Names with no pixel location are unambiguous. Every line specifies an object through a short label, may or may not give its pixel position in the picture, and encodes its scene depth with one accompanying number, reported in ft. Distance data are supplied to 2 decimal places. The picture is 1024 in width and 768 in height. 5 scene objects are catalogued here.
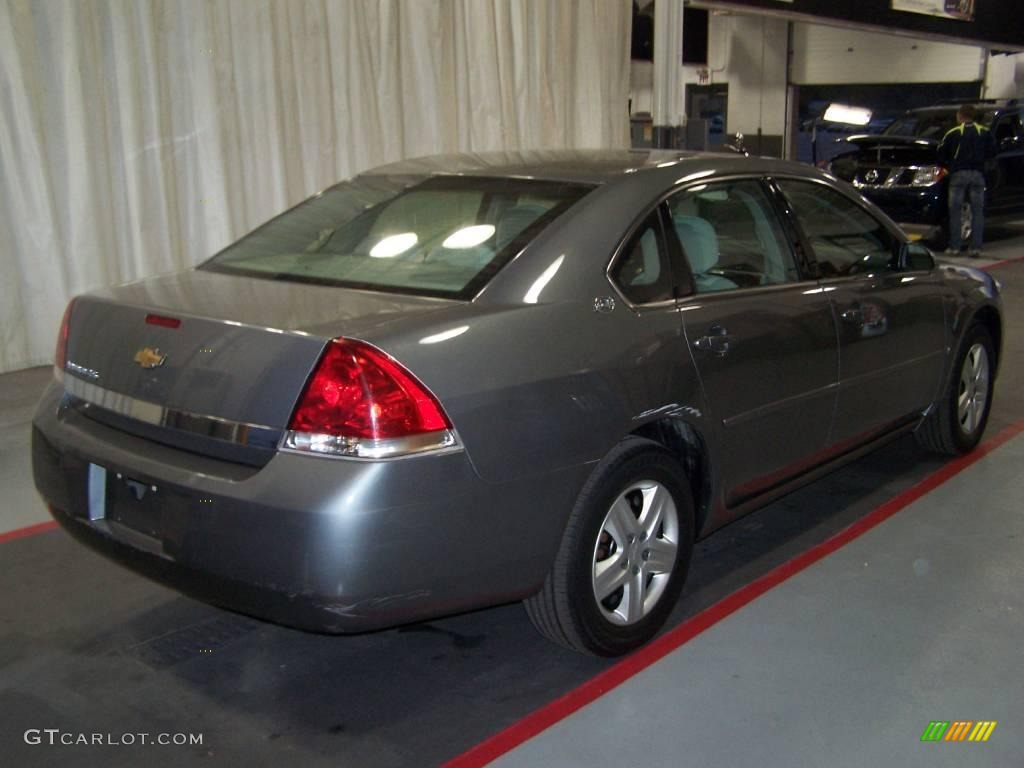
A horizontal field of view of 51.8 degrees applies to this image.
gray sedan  8.44
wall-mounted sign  49.62
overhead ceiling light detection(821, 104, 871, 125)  73.10
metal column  30.35
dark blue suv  41.19
